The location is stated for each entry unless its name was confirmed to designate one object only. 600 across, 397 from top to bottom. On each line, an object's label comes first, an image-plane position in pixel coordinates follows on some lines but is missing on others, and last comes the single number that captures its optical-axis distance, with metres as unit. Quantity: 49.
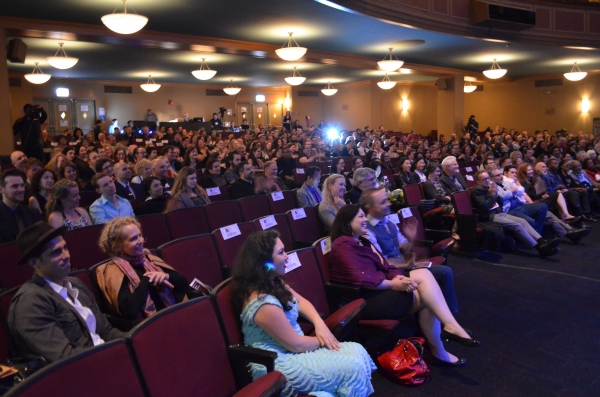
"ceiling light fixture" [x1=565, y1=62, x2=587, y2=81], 11.74
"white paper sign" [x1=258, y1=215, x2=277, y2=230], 3.44
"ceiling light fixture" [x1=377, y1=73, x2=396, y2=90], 12.16
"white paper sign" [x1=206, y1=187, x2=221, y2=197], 4.94
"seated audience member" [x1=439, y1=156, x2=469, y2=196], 5.82
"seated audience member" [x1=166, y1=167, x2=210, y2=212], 4.04
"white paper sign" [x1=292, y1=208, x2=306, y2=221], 3.87
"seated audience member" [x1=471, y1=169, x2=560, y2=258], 4.84
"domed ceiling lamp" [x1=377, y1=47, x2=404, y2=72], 9.10
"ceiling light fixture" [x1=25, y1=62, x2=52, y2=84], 9.70
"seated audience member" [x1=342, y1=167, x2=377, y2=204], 4.47
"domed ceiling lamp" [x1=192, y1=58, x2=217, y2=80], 9.43
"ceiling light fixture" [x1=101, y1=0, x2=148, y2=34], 5.14
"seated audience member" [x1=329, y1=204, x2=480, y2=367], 2.58
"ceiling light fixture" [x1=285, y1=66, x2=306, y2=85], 10.34
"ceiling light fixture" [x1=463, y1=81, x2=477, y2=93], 16.50
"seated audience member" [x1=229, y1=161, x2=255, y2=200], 5.07
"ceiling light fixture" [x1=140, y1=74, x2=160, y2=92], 12.51
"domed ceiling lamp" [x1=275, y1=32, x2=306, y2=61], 7.46
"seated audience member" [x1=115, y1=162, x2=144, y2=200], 4.55
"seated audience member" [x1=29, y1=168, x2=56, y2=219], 3.83
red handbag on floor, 2.43
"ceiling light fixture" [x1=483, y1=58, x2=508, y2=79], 10.61
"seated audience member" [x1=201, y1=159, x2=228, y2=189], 5.53
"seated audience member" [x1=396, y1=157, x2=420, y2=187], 6.22
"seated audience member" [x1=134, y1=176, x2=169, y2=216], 4.00
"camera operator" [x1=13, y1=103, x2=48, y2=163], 7.18
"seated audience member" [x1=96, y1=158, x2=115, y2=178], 4.56
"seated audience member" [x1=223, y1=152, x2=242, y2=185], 5.77
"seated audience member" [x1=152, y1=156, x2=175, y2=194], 4.62
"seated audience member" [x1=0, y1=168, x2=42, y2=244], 3.20
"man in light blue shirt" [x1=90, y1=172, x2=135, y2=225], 3.51
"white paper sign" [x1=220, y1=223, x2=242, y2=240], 3.09
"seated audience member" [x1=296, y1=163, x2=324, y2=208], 4.72
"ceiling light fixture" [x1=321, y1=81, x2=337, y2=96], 15.31
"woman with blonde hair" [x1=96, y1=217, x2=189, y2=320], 2.08
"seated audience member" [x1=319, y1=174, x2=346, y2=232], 3.99
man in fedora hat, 1.60
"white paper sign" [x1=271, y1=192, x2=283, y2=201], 4.61
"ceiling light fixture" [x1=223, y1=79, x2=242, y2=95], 14.53
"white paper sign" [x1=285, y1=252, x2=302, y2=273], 2.44
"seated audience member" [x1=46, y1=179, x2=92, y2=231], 3.23
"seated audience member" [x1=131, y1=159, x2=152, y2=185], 5.01
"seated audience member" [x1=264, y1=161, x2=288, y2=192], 5.13
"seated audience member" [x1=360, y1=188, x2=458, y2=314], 2.98
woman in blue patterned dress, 1.87
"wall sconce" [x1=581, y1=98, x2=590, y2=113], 15.38
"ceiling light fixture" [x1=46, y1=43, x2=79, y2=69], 7.87
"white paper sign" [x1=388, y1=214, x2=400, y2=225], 3.65
